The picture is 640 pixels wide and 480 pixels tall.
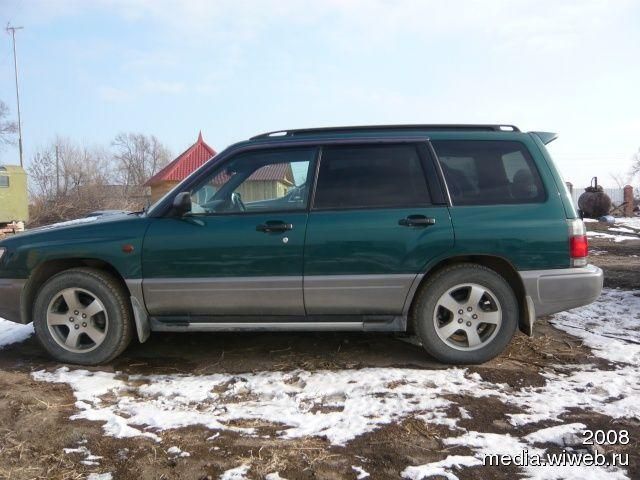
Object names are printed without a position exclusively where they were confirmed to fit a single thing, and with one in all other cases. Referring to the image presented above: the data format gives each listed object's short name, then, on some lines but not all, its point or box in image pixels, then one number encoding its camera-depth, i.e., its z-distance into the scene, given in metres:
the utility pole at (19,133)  32.47
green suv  3.94
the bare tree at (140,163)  59.22
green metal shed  19.94
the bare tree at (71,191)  30.73
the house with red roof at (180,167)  27.33
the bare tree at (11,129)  35.43
